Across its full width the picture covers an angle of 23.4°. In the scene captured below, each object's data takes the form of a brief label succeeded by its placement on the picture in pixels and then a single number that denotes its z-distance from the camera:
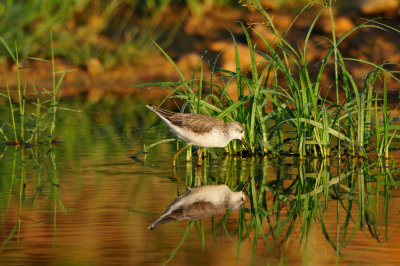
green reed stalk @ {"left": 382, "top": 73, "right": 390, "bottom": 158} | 9.20
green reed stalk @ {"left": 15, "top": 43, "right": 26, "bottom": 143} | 10.59
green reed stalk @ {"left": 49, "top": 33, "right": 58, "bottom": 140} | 10.44
